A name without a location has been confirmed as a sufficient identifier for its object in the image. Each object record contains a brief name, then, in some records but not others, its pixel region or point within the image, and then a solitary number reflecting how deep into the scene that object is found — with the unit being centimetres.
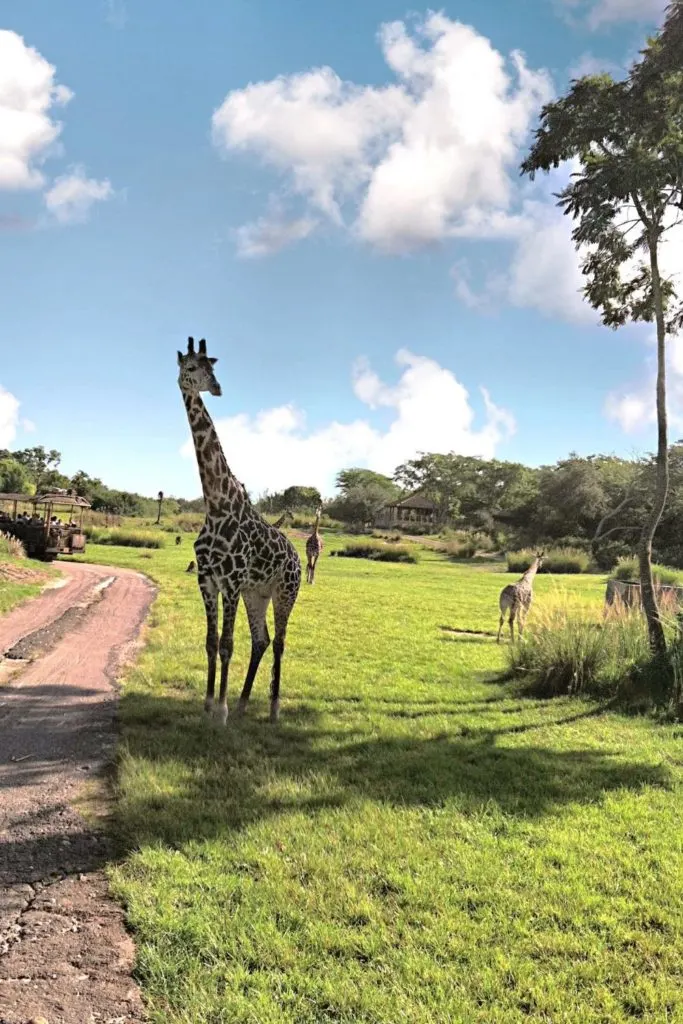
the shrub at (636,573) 2312
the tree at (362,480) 10472
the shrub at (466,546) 4550
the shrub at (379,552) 3922
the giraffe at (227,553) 680
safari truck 2514
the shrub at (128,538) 3741
